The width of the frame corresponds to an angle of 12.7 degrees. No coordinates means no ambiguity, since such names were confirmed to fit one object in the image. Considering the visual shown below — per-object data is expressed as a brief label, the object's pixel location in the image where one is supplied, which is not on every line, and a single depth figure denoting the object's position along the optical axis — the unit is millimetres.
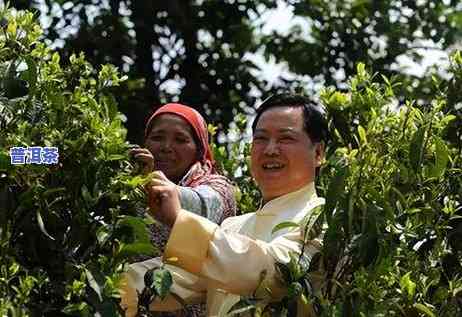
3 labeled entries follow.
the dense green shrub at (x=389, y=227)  5769
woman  7291
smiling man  6075
